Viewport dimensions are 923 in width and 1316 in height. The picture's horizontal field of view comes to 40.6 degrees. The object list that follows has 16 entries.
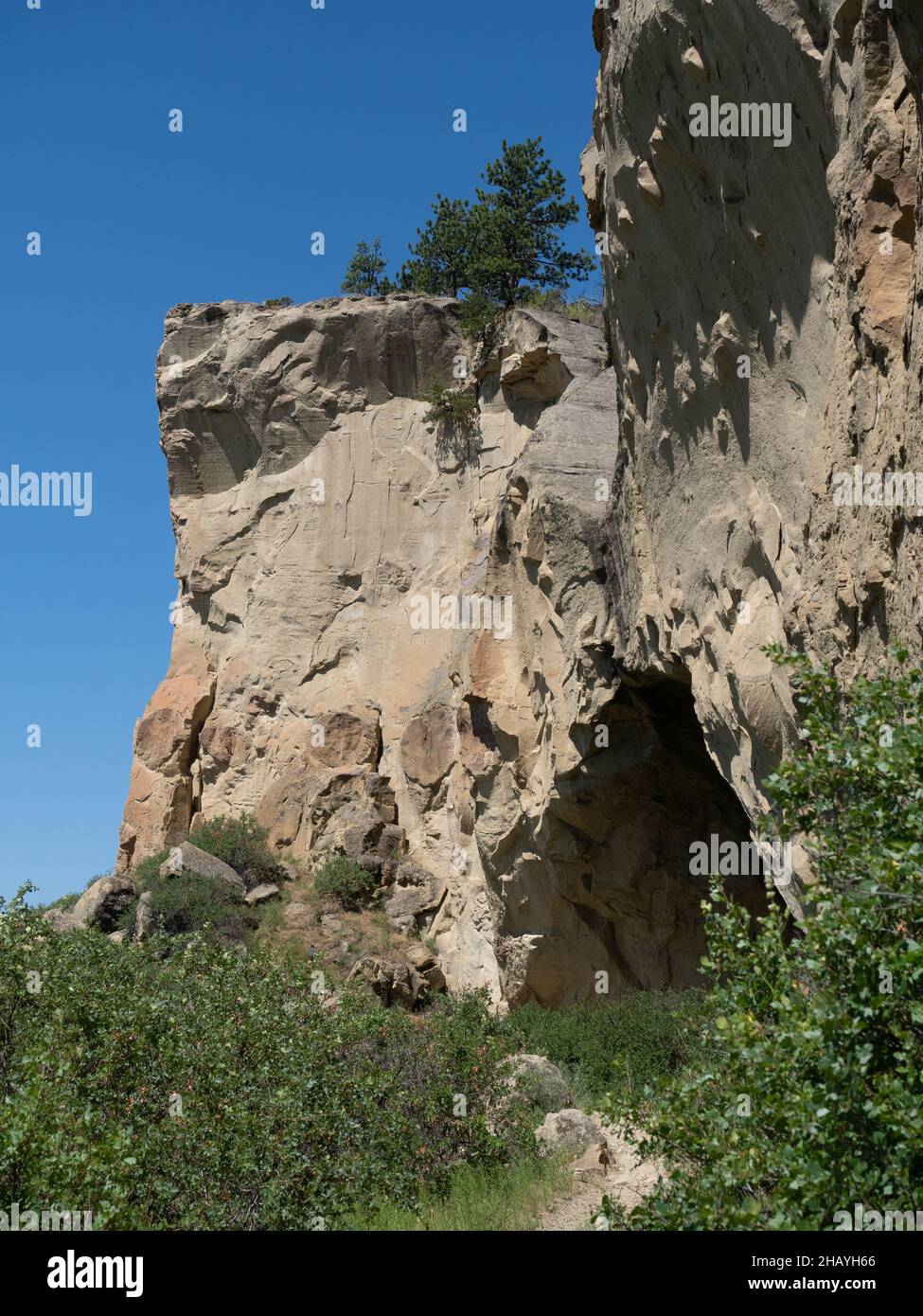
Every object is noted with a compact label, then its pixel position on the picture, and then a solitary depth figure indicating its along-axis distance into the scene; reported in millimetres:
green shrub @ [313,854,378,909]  26328
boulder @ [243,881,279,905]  26656
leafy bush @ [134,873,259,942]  25750
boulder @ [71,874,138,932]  27156
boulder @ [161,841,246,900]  26875
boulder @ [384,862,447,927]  26047
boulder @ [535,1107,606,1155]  14773
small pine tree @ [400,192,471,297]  34656
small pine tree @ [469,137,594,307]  32344
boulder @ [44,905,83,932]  25641
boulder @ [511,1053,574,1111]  16519
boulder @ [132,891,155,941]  25703
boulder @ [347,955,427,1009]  22922
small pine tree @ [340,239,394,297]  39156
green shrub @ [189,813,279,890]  27594
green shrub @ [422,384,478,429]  29469
